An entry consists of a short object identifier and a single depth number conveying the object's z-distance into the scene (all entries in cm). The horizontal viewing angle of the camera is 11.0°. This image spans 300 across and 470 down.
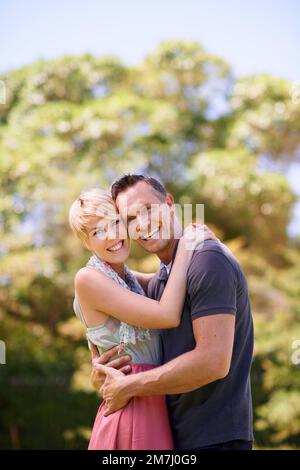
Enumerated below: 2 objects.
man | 379
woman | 386
